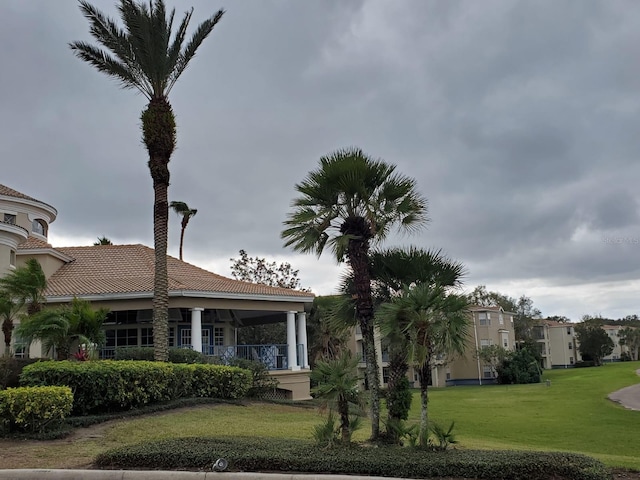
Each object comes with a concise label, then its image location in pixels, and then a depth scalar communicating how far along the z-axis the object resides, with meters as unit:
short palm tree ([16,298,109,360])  16.36
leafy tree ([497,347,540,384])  60.34
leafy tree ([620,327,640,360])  106.38
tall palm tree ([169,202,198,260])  50.28
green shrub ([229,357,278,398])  21.30
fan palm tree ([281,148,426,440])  11.67
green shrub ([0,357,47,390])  14.62
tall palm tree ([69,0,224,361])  18.56
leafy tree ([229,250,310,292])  47.84
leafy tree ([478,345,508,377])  62.22
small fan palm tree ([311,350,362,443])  9.77
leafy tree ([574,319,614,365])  87.38
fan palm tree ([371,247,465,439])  12.23
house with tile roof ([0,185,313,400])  22.78
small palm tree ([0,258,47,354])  18.06
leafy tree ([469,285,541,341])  85.75
